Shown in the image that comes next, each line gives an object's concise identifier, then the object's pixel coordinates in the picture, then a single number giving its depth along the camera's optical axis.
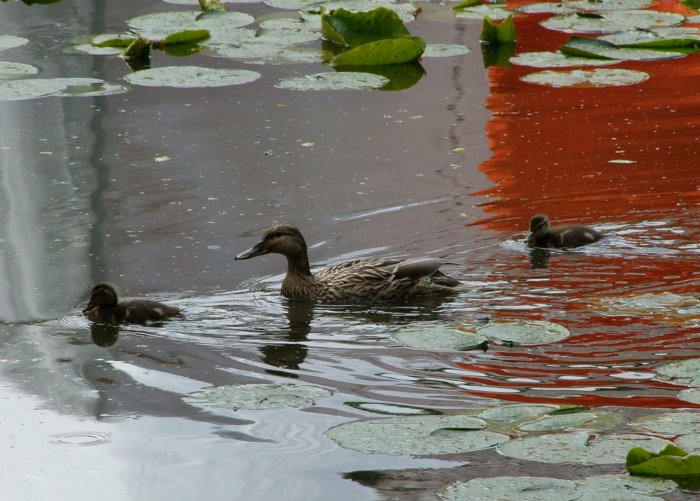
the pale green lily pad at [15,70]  20.36
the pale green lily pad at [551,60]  20.66
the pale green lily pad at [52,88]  19.31
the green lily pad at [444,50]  21.47
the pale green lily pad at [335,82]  19.72
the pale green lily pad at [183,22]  22.87
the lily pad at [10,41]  22.19
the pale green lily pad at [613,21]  22.56
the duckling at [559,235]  13.79
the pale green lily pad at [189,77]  19.69
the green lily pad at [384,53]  20.70
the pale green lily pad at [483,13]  23.81
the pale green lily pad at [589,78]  19.64
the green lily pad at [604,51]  20.87
